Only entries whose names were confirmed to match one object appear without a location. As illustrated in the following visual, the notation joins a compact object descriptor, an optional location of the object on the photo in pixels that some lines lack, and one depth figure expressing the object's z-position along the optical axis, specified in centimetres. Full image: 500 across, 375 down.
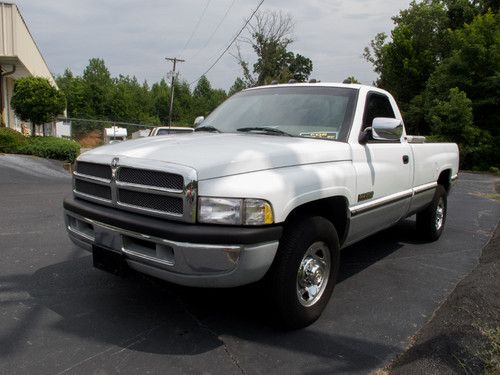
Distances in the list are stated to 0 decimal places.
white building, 1658
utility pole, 5278
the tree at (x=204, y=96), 8944
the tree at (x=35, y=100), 1622
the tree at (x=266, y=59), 3844
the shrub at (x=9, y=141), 1445
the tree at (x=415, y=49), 3266
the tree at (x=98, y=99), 6744
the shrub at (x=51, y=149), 1452
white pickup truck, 296
